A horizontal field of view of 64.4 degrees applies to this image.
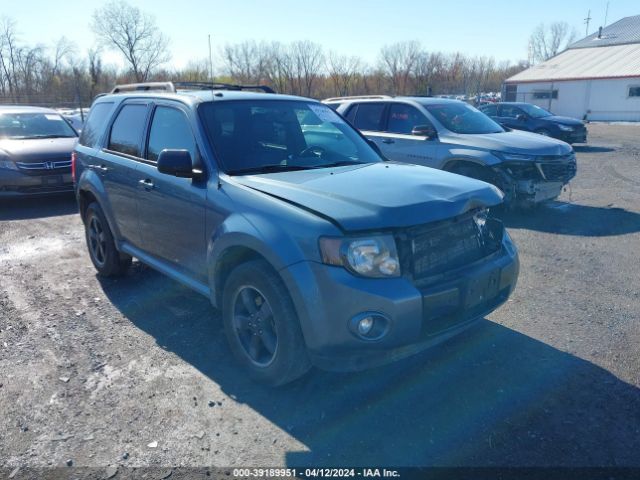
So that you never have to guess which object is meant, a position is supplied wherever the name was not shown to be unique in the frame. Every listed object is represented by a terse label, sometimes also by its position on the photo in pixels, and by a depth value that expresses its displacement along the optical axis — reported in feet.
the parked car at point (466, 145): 24.79
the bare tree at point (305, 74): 149.69
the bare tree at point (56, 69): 164.19
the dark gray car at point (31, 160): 29.40
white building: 112.47
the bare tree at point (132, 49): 163.94
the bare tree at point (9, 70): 185.46
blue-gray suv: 9.52
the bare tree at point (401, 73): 158.20
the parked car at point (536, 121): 56.54
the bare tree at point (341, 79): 150.10
